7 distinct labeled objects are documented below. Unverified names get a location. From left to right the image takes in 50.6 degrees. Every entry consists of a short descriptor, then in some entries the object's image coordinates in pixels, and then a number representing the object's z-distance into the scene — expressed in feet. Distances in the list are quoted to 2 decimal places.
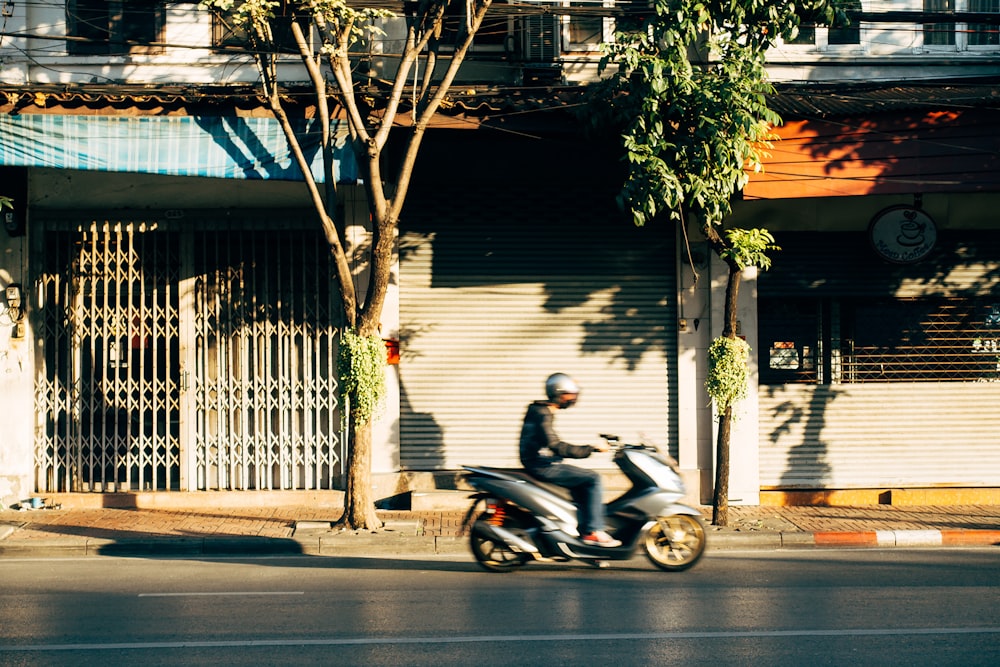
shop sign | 44.04
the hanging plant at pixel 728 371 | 39.17
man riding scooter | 29.81
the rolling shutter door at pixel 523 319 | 45.27
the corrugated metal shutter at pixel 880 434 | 45.39
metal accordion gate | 44.75
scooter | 29.76
